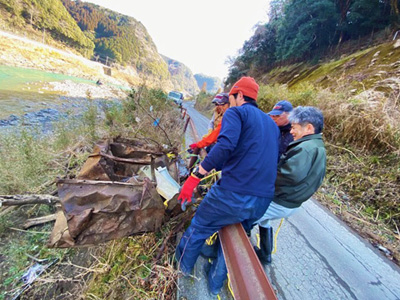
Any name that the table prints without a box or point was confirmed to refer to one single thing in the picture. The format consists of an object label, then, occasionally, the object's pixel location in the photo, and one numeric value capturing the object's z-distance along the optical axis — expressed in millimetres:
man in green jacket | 1461
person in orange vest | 2832
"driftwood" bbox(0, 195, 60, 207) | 1687
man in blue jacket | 1373
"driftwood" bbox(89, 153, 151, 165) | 1812
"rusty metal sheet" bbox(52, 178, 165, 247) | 1305
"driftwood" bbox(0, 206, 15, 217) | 2100
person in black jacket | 2438
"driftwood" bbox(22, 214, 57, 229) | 2039
